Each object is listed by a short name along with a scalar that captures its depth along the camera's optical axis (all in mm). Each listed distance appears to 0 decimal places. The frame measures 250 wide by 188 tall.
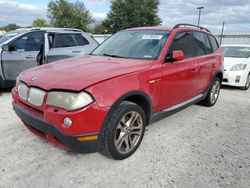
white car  7013
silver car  5633
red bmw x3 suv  2318
